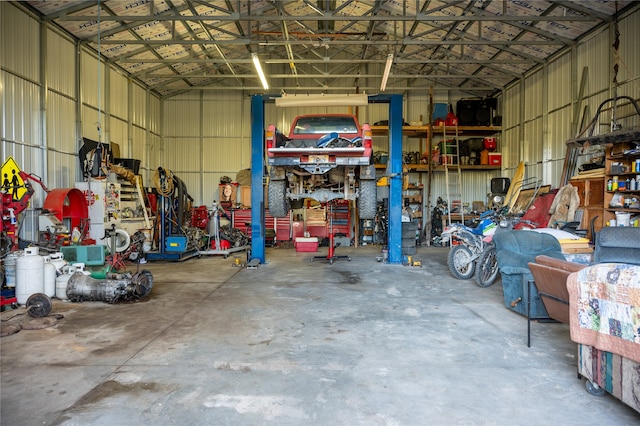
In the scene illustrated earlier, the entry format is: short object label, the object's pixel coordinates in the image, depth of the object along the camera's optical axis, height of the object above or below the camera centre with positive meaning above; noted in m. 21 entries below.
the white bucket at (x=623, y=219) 7.13 -0.22
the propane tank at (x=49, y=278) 5.42 -0.94
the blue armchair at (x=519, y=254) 4.53 -0.54
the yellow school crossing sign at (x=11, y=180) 6.20 +0.49
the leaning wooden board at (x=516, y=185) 12.05 +0.72
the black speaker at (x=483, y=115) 14.20 +3.34
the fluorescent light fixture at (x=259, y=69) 8.95 +3.39
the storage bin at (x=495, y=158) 13.84 +1.74
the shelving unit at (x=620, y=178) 7.11 +0.55
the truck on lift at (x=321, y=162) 6.75 +0.81
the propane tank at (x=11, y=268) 5.42 -0.81
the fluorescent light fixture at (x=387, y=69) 8.93 +3.42
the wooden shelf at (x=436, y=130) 13.65 +2.77
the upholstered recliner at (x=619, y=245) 3.76 -0.36
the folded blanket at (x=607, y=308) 2.32 -0.64
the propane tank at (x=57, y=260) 5.60 -0.73
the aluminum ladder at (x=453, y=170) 13.59 +1.37
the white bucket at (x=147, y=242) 9.71 -0.83
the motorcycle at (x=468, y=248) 6.98 -0.72
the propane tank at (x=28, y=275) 5.18 -0.86
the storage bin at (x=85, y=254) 6.29 -0.72
